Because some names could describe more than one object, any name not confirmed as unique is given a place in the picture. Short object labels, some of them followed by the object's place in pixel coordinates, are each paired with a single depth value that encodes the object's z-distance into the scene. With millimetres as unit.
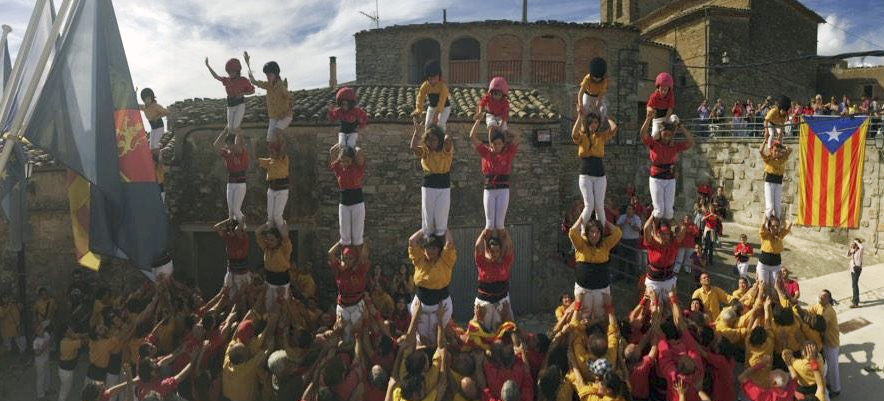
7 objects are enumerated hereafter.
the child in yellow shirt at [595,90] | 6828
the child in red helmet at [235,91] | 8078
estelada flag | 10312
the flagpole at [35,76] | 5008
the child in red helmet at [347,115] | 7480
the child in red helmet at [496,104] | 7461
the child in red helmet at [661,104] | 7125
